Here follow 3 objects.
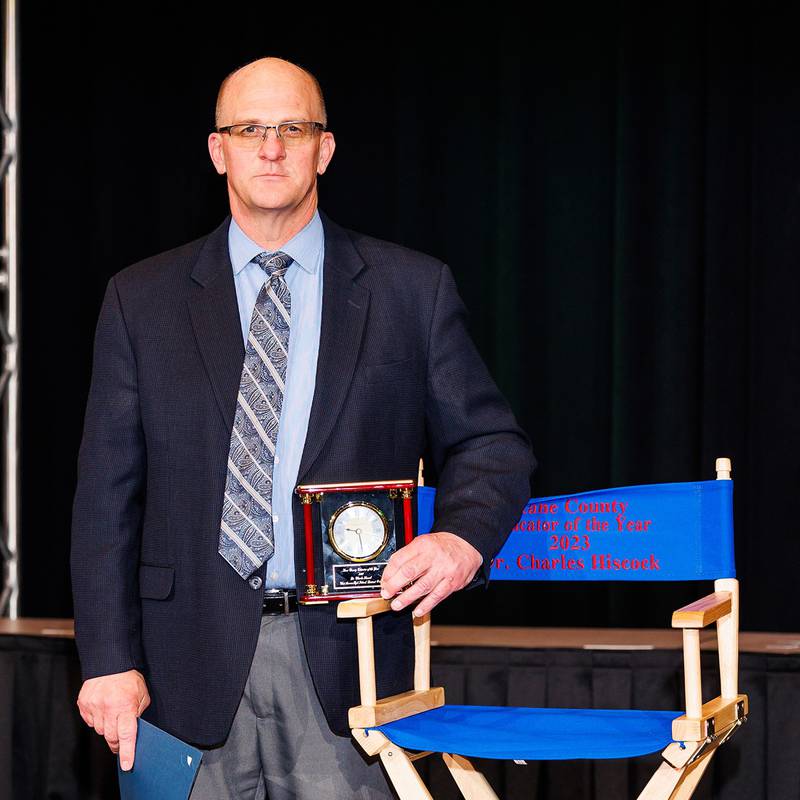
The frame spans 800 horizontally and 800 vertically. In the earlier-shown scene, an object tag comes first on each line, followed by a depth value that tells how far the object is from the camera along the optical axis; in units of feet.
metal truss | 19.68
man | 13.40
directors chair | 13.45
